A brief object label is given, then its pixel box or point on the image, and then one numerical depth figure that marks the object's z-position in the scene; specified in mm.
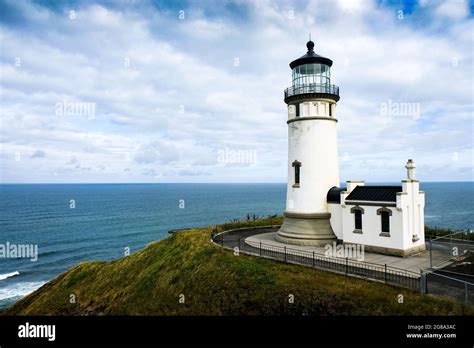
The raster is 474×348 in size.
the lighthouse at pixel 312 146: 24062
